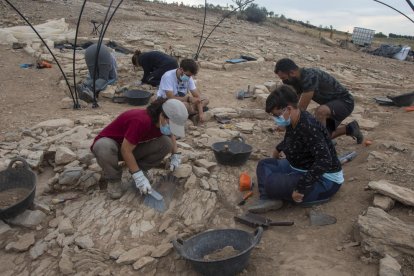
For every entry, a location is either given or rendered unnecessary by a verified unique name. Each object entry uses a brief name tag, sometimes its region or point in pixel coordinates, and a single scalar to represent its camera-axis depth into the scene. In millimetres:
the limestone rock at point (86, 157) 4246
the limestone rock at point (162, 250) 3100
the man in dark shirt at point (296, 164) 3232
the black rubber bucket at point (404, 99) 7199
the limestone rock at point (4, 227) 3369
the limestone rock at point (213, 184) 3938
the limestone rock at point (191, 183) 3910
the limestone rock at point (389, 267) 2602
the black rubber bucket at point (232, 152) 4293
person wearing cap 3328
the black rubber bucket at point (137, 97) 6773
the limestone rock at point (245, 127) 5621
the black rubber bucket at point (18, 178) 3621
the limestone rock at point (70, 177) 3904
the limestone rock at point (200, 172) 4094
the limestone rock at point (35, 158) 4185
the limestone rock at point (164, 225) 3430
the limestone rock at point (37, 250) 3176
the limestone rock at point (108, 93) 7148
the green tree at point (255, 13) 21125
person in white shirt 5518
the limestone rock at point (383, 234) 2844
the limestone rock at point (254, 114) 6270
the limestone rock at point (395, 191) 3334
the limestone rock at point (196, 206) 3564
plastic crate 19828
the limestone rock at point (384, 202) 3332
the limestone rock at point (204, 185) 3922
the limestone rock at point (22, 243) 3209
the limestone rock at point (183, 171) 4000
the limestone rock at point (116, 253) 3109
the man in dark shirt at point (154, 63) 6855
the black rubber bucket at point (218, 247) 2666
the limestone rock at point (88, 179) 3936
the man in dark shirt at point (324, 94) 4617
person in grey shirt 6828
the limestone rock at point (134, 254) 3055
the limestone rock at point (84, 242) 3225
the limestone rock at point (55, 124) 5375
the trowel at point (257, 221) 3406
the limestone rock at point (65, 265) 2974
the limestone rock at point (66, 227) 3367
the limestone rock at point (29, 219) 3426
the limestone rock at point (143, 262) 3004
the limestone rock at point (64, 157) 4207
